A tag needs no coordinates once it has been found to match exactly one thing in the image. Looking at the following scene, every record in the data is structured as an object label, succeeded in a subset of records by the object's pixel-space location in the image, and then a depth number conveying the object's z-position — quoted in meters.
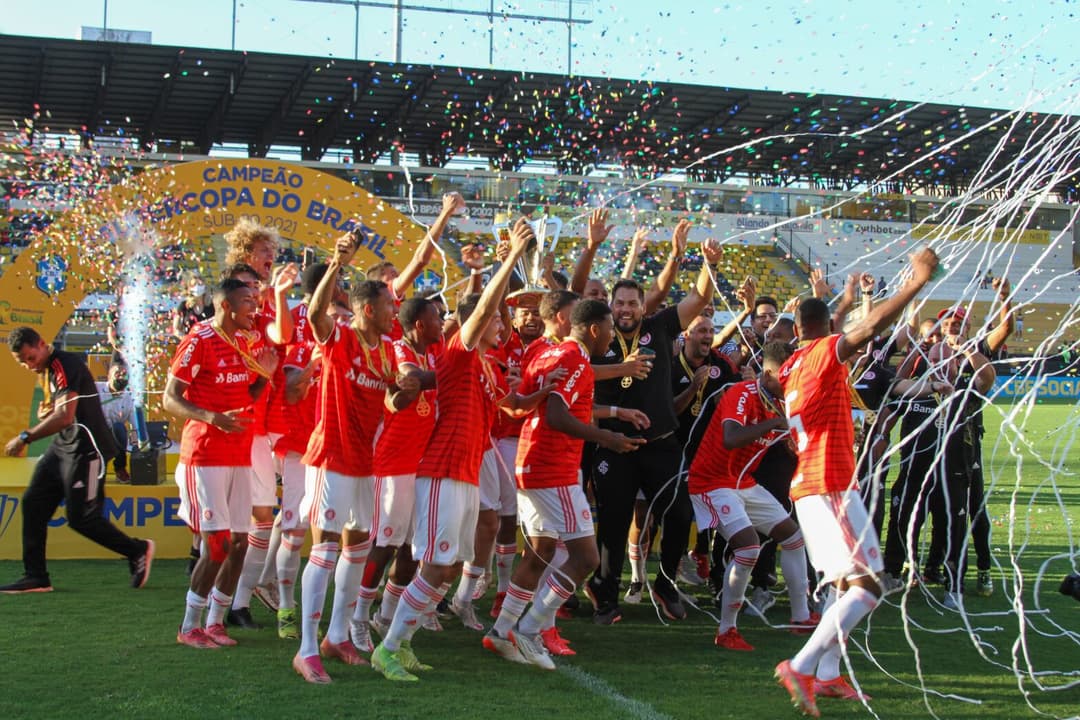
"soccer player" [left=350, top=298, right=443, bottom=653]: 5.41
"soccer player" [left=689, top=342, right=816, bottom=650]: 6.10
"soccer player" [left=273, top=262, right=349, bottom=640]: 6.10
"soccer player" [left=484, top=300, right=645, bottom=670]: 5.62
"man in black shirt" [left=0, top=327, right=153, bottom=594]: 7.30
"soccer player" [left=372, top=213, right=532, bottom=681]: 5.20
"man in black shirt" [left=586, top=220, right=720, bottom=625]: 6.93
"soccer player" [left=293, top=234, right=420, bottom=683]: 5.27
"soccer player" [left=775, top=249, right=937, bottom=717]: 4.76
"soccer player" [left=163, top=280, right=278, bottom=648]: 5.79
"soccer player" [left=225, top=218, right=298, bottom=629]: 6.36
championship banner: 11.10
